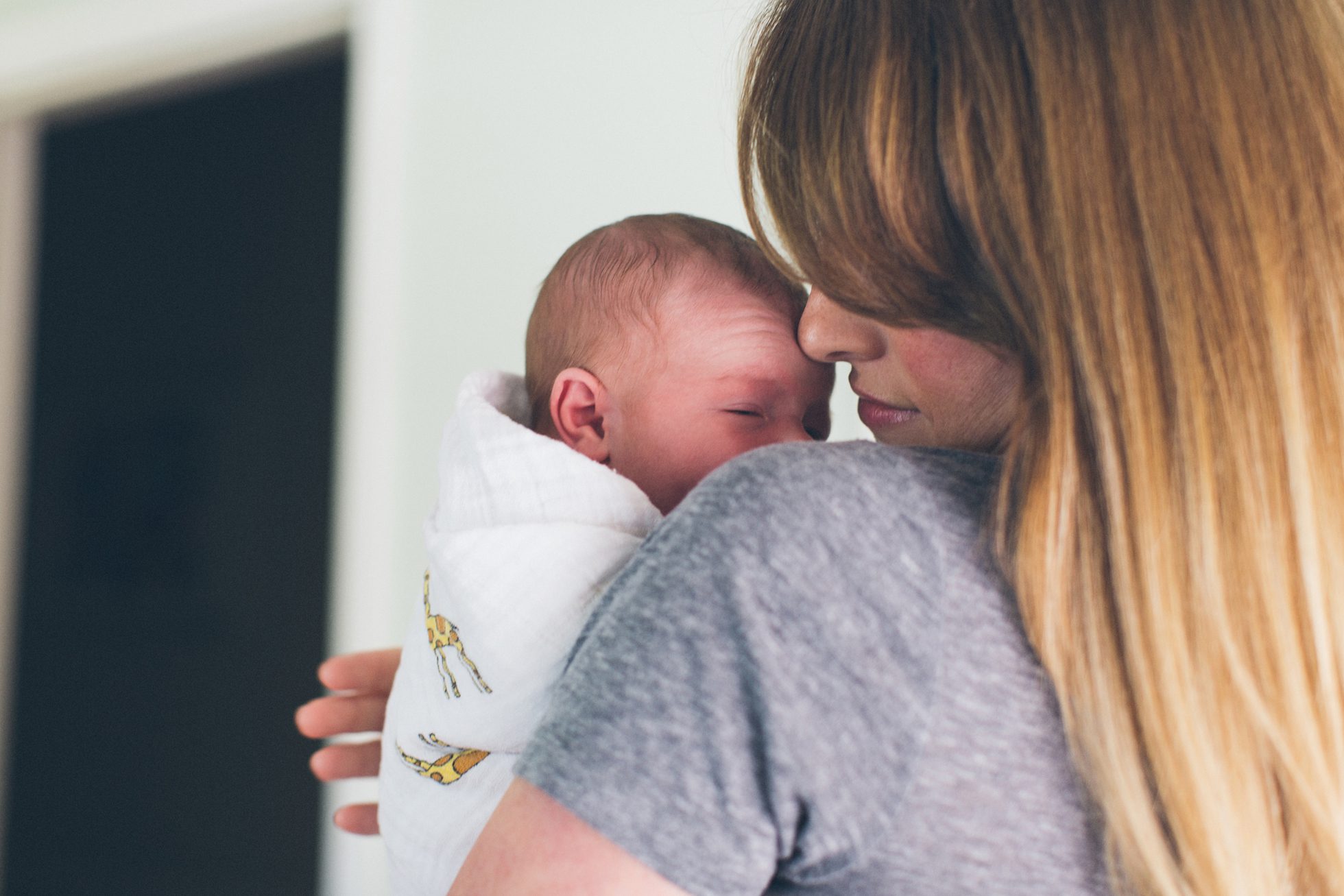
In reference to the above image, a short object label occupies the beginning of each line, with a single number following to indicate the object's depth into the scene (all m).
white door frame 1.88
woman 0.46
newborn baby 0.69
